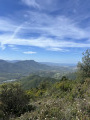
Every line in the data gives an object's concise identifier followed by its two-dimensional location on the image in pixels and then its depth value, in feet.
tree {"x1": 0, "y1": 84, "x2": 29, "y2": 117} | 30.48
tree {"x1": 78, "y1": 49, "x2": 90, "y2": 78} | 83.76
